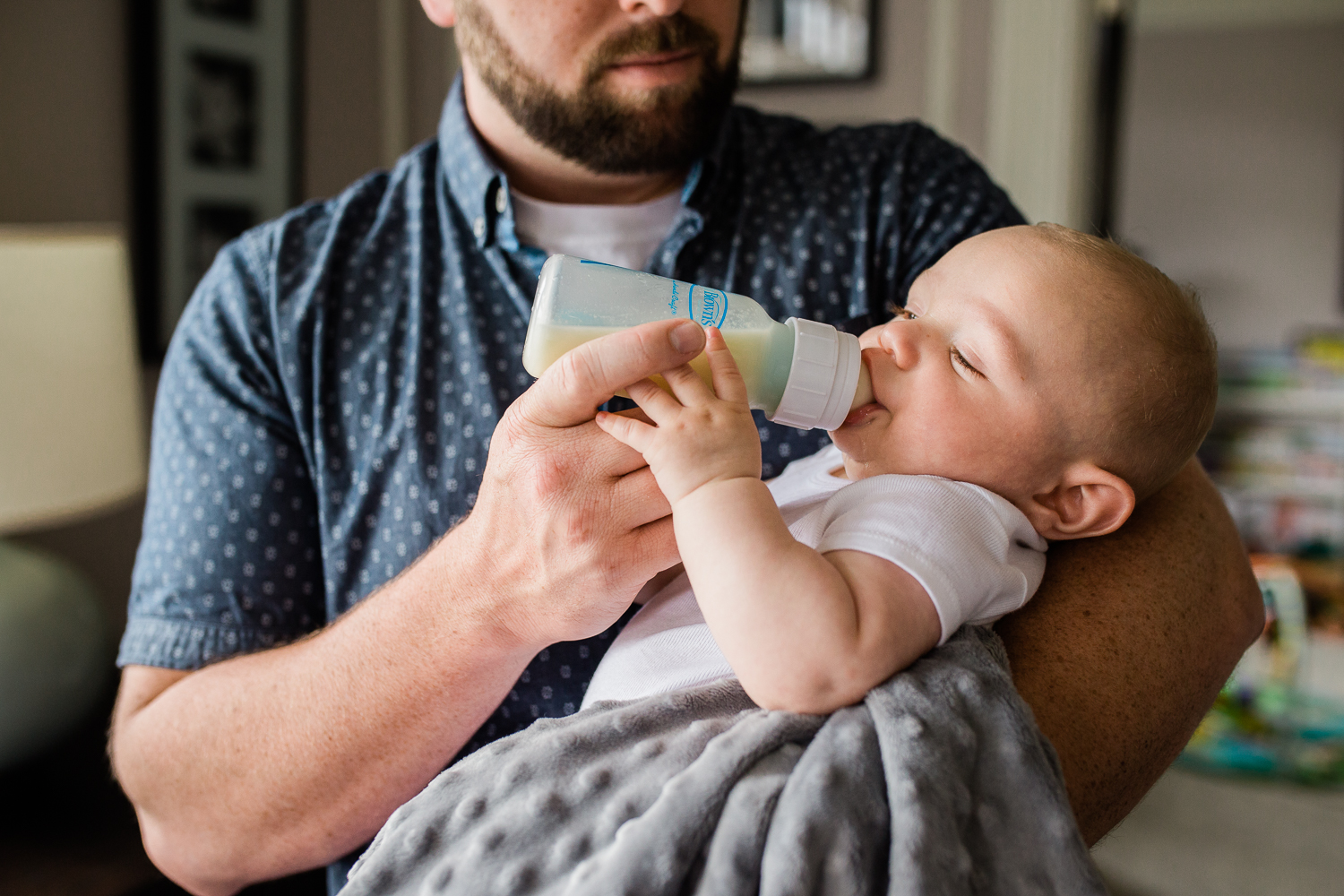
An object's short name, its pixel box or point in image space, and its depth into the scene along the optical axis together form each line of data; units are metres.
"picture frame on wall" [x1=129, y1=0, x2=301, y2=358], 2.04
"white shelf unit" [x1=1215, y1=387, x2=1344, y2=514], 4.58
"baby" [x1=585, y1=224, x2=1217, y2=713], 0.73
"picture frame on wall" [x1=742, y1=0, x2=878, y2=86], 2.68
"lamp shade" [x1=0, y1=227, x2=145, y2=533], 1.45
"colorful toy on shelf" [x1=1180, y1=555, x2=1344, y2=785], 2.99
